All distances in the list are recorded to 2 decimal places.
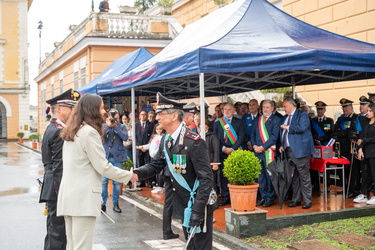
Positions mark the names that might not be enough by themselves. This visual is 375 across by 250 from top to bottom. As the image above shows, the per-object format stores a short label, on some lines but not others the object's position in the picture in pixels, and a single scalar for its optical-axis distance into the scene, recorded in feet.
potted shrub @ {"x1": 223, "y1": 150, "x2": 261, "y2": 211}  22.61
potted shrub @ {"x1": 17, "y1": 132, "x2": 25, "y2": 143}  153.38
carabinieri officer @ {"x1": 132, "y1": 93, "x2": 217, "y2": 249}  14.39
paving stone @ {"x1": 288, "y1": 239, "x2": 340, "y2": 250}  19.85
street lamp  179.22
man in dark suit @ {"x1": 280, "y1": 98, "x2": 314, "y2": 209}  27.68
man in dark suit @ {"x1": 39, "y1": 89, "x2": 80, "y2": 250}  17.75
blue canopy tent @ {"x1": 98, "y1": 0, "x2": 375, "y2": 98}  24.41
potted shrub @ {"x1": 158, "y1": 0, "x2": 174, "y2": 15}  76.84
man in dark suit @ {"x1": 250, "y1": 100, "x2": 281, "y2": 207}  28.68
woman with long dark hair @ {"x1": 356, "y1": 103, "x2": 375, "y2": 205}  28.17
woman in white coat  14.15
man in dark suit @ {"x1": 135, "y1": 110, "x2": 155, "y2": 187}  39.78
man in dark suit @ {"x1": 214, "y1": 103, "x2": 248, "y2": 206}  29.84
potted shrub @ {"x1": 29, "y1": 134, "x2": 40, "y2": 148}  122.82
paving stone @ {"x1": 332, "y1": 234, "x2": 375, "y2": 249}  20.35
